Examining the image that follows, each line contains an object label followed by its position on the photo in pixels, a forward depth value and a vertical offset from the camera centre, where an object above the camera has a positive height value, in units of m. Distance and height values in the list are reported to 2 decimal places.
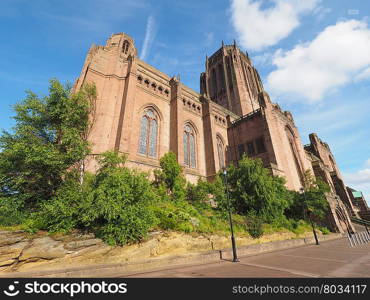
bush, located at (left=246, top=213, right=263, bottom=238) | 13.78 -0.17
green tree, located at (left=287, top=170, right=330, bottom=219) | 20.72 +2.15
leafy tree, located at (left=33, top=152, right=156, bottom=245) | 8.20 +0.95
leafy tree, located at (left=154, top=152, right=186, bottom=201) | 15.82 +4.24
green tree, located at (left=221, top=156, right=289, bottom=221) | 16.17 +2.91
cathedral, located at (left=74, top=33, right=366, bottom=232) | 18.25 +12.78
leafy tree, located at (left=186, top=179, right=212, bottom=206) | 16.70 +3.06
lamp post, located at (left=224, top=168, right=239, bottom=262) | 8.80 -1.49
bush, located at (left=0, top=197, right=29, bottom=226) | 9.18 +0.96
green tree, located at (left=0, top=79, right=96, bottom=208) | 10.06 +5.01
